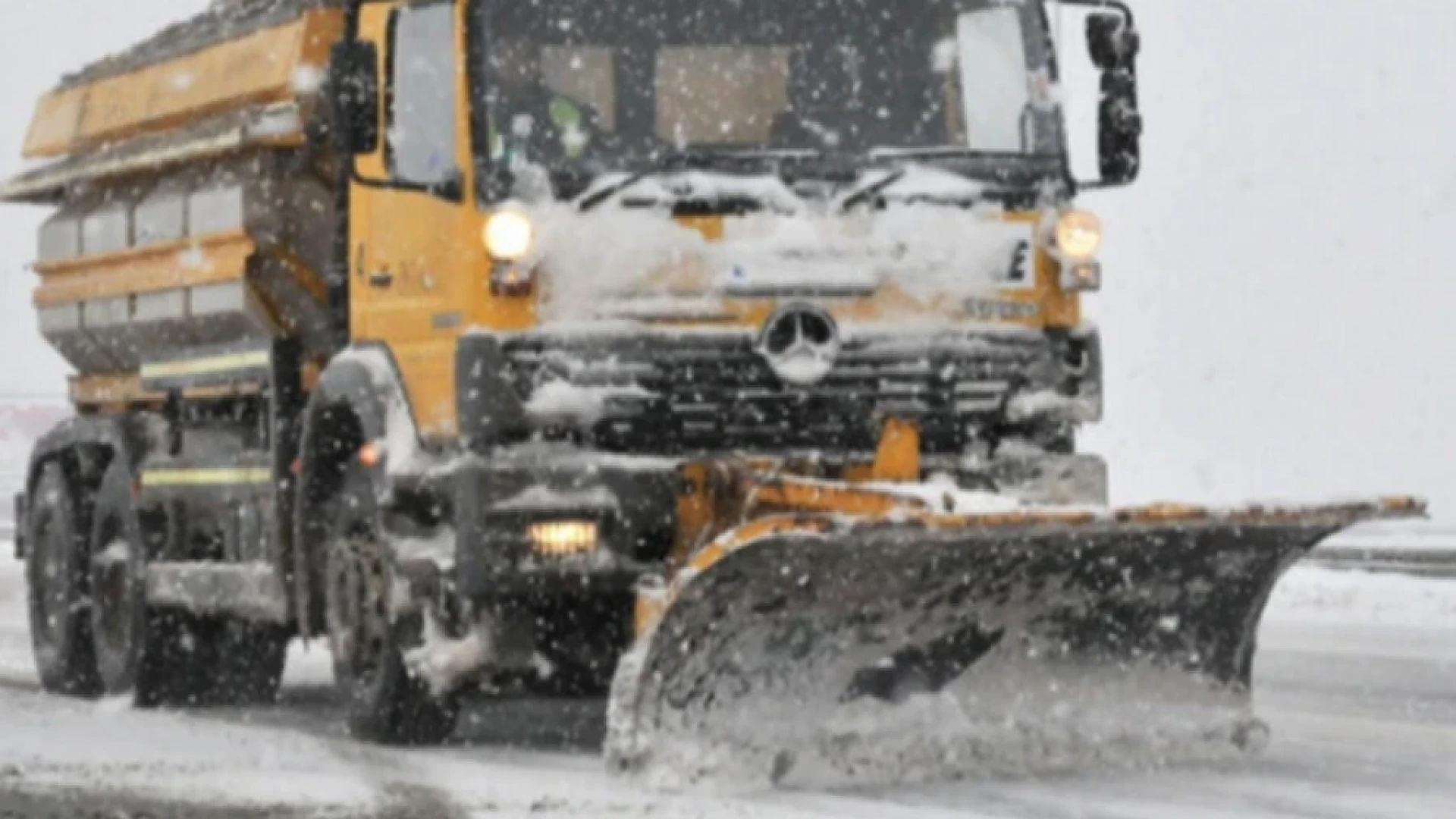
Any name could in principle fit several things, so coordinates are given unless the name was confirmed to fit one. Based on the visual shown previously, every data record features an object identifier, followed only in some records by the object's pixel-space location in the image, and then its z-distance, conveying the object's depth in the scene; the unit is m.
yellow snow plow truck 19.05
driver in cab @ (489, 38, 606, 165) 20.80
